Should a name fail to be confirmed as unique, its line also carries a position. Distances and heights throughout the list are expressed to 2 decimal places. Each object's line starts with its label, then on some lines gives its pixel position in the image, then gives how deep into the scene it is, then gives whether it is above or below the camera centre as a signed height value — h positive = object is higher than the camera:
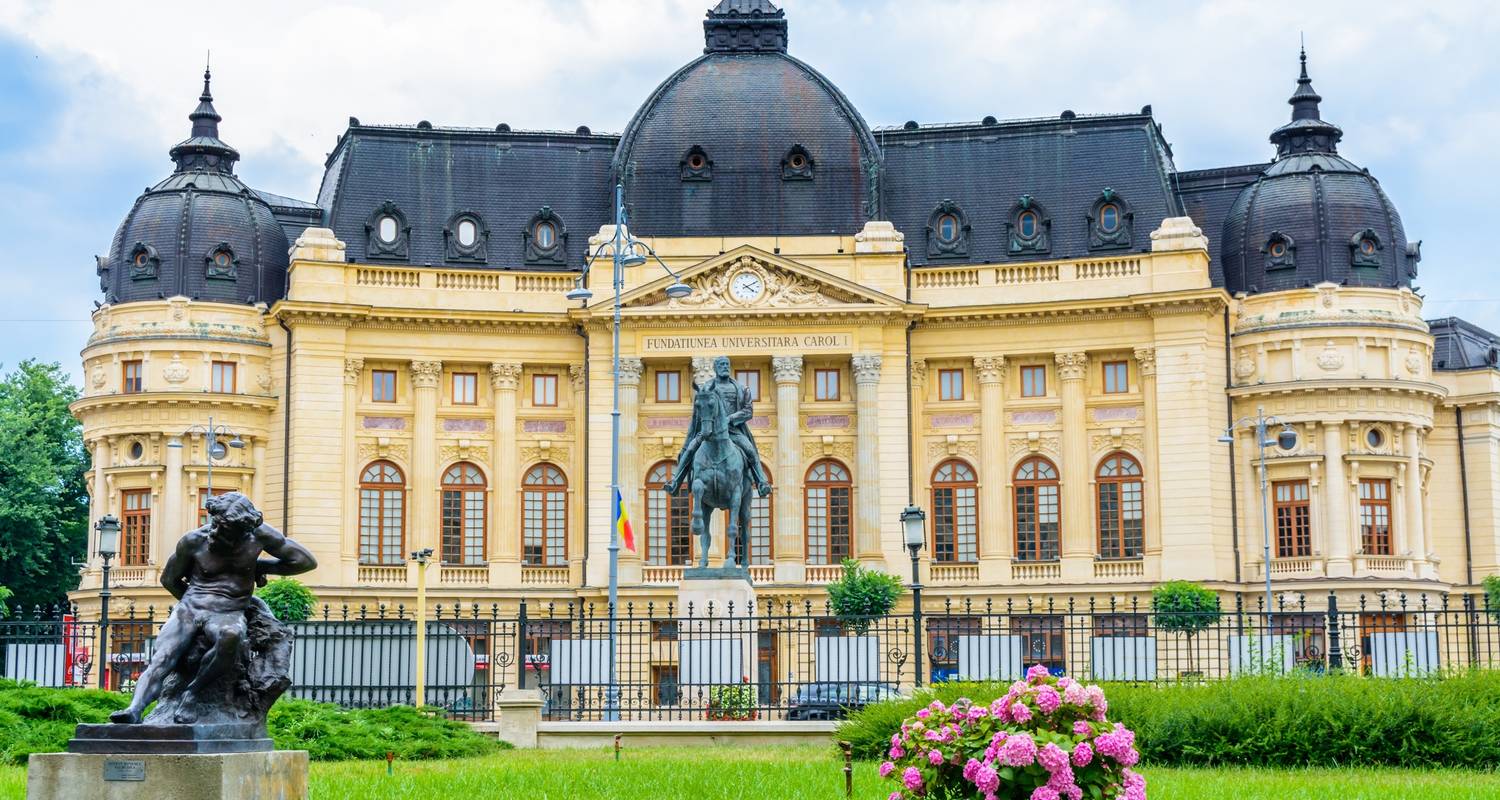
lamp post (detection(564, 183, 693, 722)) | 49.72 +7.53
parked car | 31.31 -1.71
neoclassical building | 67.38 +7.90
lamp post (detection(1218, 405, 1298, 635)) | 62.84 +4.90
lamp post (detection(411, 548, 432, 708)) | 34.16 -0.94
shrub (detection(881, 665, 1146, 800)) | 16.09 -1.20
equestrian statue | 39.56 +2.84
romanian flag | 58.04 +2.23
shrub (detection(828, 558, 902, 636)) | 62.06 +0.21
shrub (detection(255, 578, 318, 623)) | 62.12 +0.18
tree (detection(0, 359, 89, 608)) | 72.62 +4.34
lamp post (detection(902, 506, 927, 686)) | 38.88 +1.34
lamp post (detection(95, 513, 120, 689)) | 43.62 +1.52
